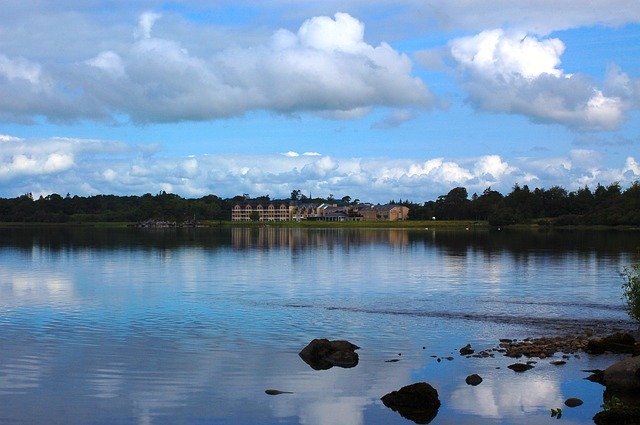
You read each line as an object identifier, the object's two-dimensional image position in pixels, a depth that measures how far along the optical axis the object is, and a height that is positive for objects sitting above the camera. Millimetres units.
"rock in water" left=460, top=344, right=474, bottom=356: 31906 -5594
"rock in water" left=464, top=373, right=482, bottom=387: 26562 -5683
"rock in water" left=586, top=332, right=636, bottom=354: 31188 -5268
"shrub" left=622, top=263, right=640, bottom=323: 35875 -3765
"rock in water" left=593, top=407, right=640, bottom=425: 21573 -5704
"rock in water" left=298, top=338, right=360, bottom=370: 29859 -5429
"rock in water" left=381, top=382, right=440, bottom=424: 23564 -5756
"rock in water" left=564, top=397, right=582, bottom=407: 24000 -5855
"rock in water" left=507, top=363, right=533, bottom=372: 28358 -5584
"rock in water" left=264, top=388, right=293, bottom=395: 25478 -5805
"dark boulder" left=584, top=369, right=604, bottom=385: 26514 -5637
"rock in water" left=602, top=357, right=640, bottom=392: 24547 -5233
